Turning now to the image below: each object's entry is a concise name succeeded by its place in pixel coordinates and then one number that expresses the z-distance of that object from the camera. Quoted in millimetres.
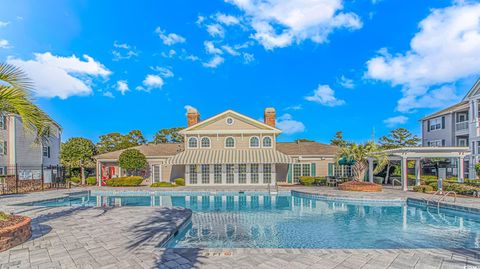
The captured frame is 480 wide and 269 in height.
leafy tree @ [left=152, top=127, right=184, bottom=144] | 58219
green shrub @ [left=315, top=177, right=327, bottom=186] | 28922
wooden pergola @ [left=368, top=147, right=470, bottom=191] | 22500
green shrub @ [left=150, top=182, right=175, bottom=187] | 28364
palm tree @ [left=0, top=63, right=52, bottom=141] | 8070
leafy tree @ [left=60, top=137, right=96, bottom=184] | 33219
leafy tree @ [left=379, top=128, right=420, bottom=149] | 45469
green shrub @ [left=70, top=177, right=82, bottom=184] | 33000
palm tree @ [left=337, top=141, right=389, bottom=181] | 23969
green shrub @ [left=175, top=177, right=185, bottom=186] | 29488
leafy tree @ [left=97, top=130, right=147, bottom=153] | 51912
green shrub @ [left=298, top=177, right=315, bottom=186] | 29056
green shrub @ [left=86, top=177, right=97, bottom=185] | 32281
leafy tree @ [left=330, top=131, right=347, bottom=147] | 55831
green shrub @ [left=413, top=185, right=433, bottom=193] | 21609
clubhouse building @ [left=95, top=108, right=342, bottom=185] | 29094
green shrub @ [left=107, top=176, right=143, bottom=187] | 28719
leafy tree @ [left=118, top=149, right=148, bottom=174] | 29094
